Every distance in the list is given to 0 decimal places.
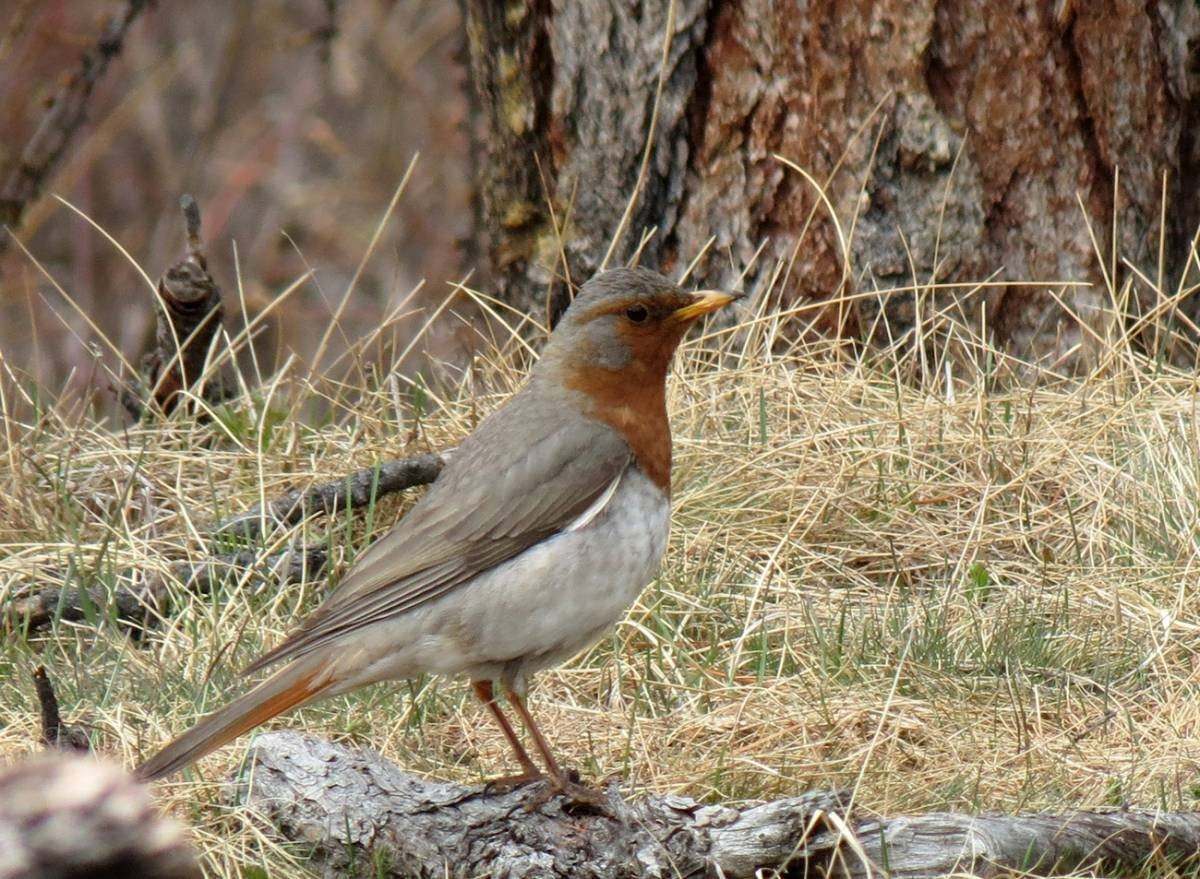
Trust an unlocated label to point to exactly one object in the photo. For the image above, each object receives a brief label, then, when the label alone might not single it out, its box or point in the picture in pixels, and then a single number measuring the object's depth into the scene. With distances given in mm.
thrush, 8016
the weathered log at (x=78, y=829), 3289
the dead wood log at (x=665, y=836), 6840
